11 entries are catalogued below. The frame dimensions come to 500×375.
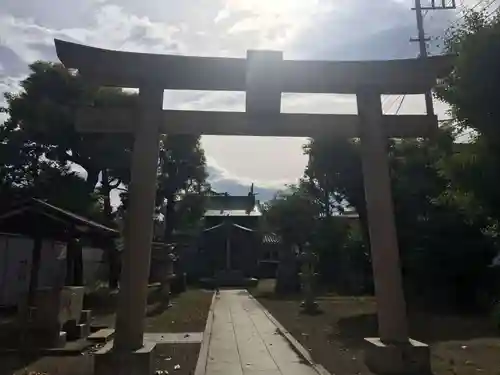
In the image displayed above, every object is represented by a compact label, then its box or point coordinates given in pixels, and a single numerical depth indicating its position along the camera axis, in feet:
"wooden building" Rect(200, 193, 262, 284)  151.23
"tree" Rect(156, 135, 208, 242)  98.68
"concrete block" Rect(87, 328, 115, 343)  37.38
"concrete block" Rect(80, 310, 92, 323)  40.34
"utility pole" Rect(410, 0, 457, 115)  66.80
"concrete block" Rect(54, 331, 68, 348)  33.73
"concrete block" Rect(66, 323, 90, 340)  37.48
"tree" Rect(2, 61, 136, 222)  77.25
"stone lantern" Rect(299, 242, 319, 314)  62.37
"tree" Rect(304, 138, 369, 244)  58.29
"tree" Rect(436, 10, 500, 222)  20.65
